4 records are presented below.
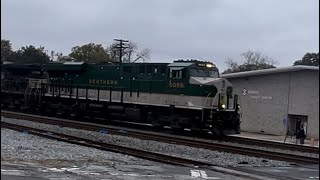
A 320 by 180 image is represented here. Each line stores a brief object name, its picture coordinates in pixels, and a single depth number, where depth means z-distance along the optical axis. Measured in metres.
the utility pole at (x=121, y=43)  58.62
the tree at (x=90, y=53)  76.06
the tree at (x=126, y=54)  79.76
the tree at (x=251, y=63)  74.46
